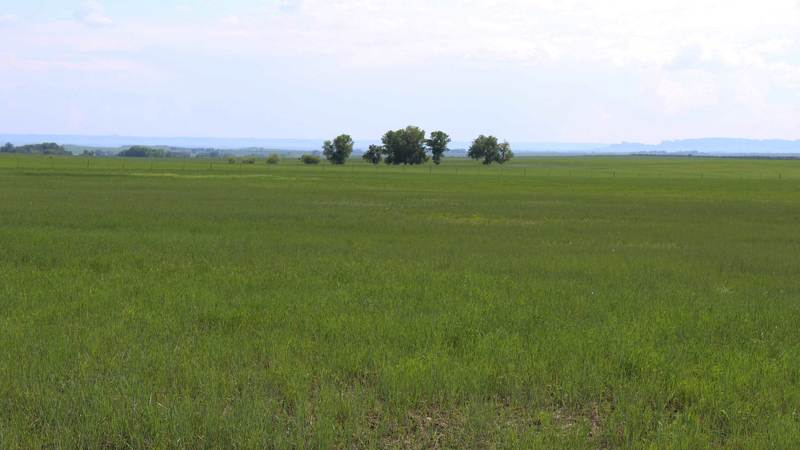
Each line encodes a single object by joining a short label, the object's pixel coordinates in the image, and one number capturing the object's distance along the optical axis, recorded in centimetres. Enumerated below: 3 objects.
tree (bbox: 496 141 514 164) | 18050
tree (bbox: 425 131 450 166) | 16962
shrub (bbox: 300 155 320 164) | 16475
